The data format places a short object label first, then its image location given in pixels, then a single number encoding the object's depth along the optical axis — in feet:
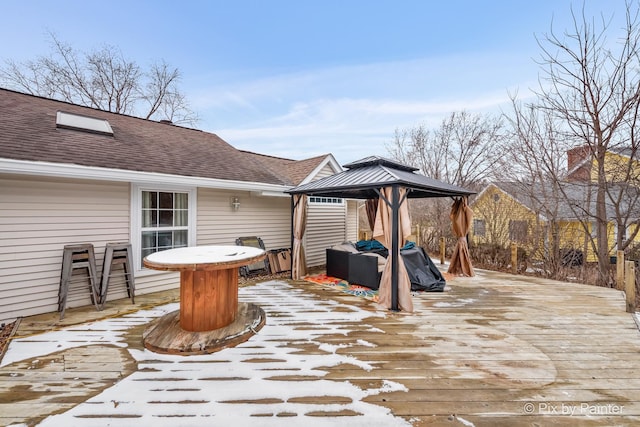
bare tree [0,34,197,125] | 36.70
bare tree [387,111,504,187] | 40.88
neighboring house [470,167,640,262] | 26.96
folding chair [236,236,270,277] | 21.50
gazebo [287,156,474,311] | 14.35
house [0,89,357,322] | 12.71
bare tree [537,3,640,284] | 20.70
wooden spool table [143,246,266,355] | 9.89
